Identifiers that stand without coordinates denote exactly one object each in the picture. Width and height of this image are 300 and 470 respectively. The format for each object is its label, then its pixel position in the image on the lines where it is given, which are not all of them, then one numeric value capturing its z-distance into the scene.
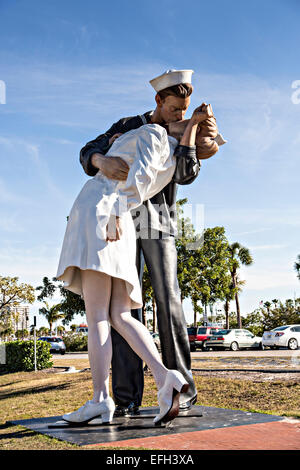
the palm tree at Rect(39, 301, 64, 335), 66.94
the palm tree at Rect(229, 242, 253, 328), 43.38
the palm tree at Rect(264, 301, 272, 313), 45.16
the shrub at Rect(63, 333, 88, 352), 32.12
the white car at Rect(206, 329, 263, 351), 26.77
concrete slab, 2.94
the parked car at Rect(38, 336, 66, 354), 29.38
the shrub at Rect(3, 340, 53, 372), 18.23
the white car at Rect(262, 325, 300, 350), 24.69
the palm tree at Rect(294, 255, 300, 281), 38.89
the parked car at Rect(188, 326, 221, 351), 27.02
